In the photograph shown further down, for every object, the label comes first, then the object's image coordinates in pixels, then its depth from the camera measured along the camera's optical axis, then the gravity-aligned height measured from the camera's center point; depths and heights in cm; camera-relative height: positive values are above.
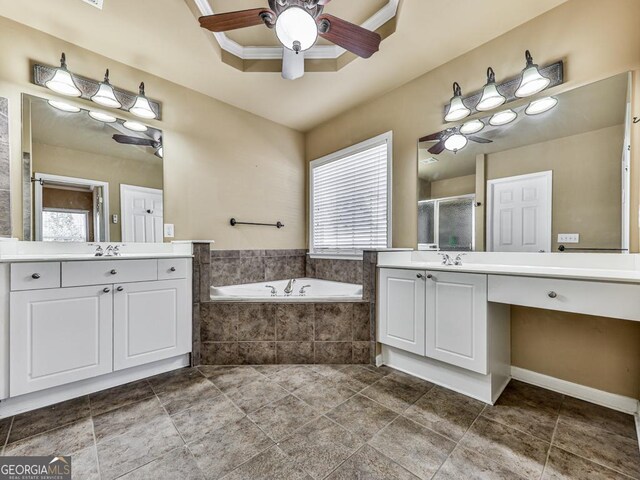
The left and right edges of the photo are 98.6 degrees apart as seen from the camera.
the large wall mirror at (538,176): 168 +44
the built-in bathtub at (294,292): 231 -52
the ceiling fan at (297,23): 152 +125
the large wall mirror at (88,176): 202 +51
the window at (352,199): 290 +45
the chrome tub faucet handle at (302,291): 253 -52
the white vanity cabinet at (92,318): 161 -54
